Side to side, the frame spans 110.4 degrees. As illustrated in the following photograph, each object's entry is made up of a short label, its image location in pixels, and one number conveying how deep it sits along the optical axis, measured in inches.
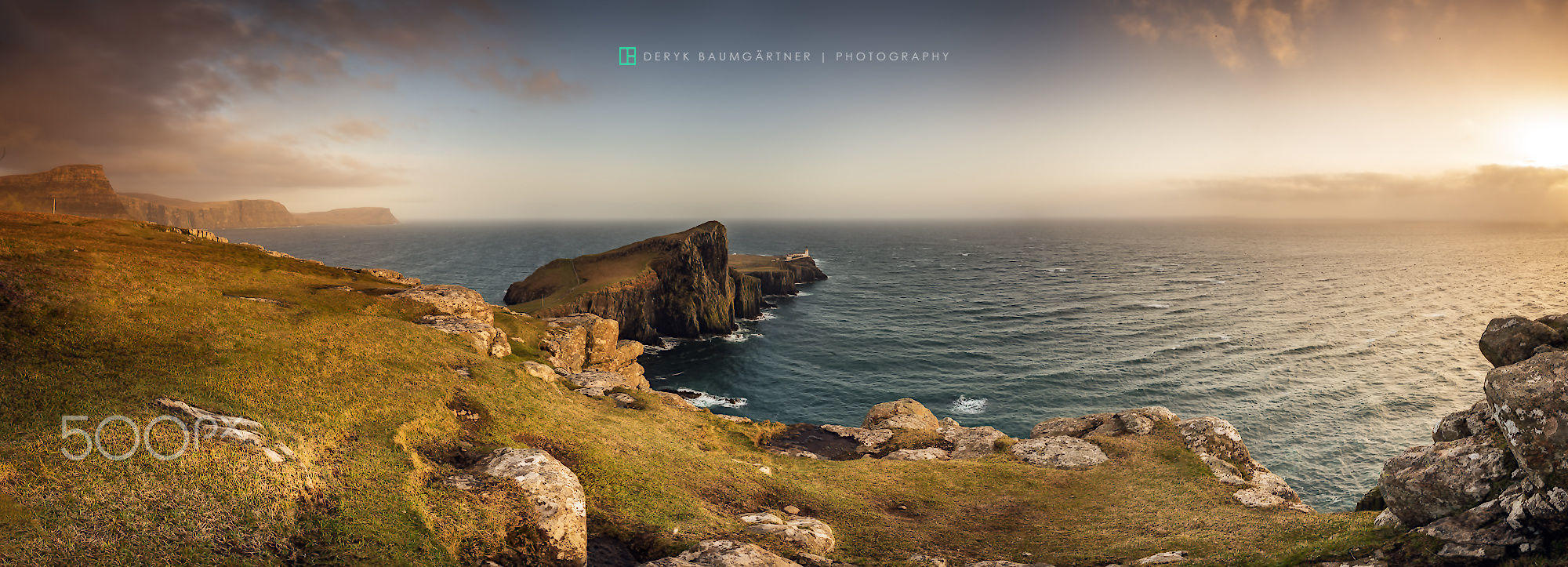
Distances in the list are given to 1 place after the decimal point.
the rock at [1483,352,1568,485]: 501.7
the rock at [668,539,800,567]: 559.3
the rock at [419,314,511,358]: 1368.1
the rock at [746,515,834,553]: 708.7
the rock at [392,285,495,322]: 1633.9
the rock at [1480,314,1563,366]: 671.1
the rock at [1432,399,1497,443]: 655.1
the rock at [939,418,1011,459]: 1391.5
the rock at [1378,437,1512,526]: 566.9
